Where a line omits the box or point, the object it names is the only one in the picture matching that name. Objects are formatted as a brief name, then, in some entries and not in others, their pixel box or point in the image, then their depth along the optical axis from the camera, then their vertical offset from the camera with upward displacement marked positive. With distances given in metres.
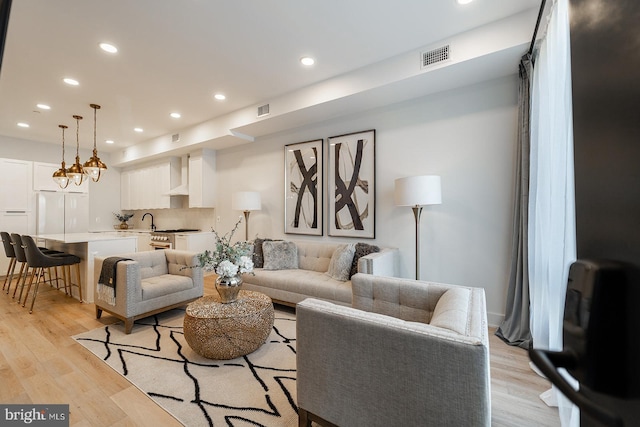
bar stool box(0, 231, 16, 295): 4.30 -0.45
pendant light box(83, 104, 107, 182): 4.18 +0.75
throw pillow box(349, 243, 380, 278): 3.49 -0.46
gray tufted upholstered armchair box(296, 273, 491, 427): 1.15 -0.70
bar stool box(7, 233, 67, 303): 3.94 -0.46
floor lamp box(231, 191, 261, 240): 4.71 +0.25
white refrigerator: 5.68 +0.08
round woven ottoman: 2.34 -0.96
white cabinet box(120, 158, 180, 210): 6.46 +0.76
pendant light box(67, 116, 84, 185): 4.39 +0.70
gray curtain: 2.66 -0.29
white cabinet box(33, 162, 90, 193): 5.77 +0.79
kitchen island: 3.91 -0.45
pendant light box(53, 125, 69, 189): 4.64 +0.68
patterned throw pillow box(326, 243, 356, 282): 3.47 -0.59
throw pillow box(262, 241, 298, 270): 4.04 -0.58
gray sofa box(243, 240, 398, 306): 3.14 -0.79
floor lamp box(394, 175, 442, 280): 3.03 +0.26
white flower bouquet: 2.59 -0.42
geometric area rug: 1.82 -1.27
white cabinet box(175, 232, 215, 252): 5.49 -0.51
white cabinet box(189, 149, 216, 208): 5.75 +0.78
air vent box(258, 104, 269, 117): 4.24 +1.62
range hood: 6.12 +0.80
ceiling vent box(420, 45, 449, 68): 2.80 +1.62
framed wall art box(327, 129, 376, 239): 3.91 +0.44
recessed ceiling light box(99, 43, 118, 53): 2.82 +1.73
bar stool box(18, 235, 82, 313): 3.62 -0.56
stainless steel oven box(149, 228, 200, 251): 5.69 -0.47
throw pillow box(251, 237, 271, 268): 4.14 -0.57
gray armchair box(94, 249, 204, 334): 2.99 -0.80
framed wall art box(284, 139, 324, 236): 4.39 +0.45
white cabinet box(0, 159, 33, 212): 5.38 +0.62
